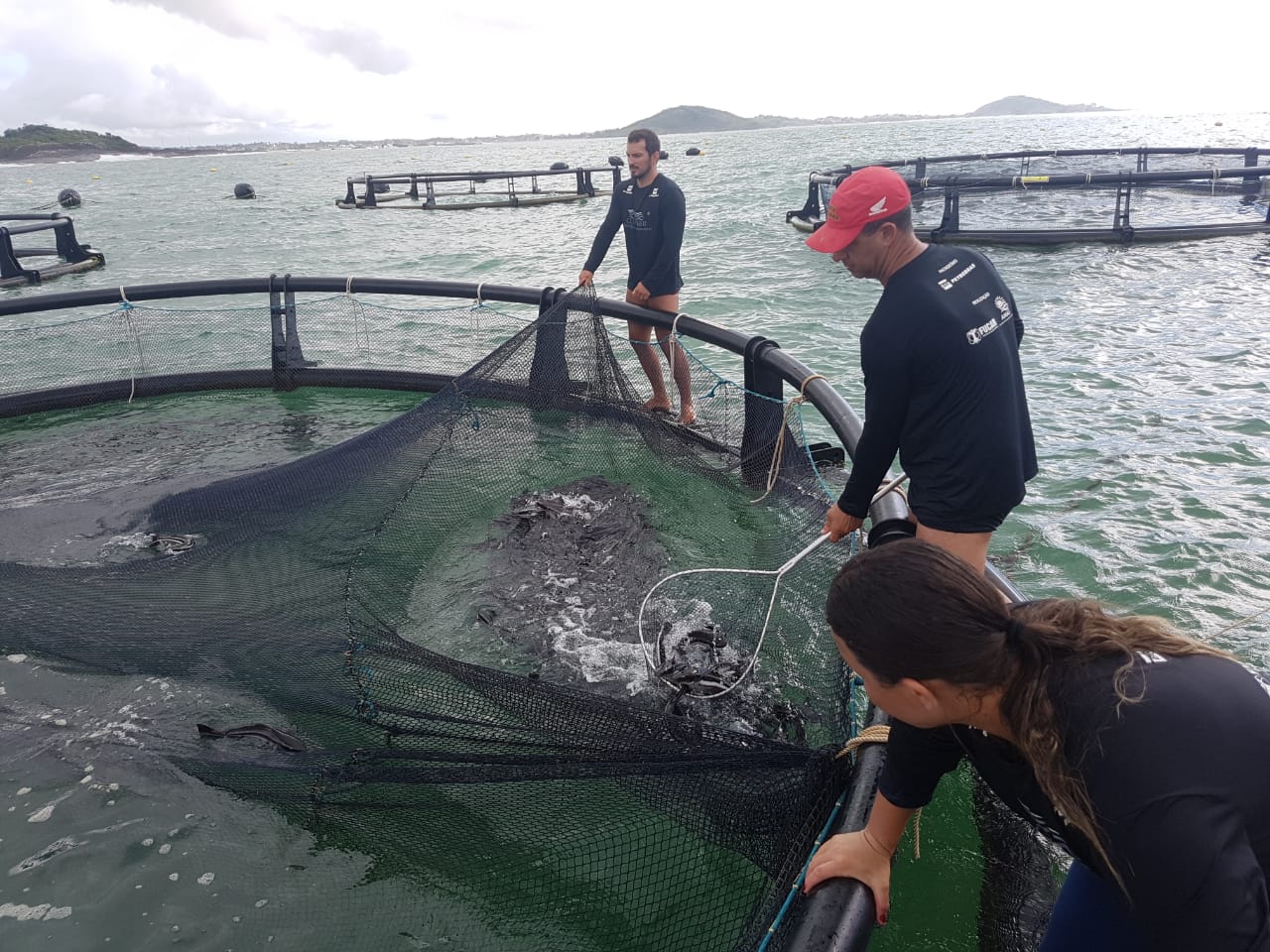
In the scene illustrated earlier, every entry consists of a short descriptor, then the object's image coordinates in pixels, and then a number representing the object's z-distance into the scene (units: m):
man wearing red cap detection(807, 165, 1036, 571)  3.18
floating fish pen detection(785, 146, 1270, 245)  16.88
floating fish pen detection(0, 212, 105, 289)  16.77
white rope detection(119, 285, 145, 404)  8.47
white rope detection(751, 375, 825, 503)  5.09
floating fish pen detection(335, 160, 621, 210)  32.50
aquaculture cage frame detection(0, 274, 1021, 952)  4.81
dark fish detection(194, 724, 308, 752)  3.40
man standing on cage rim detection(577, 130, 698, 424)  7.32
